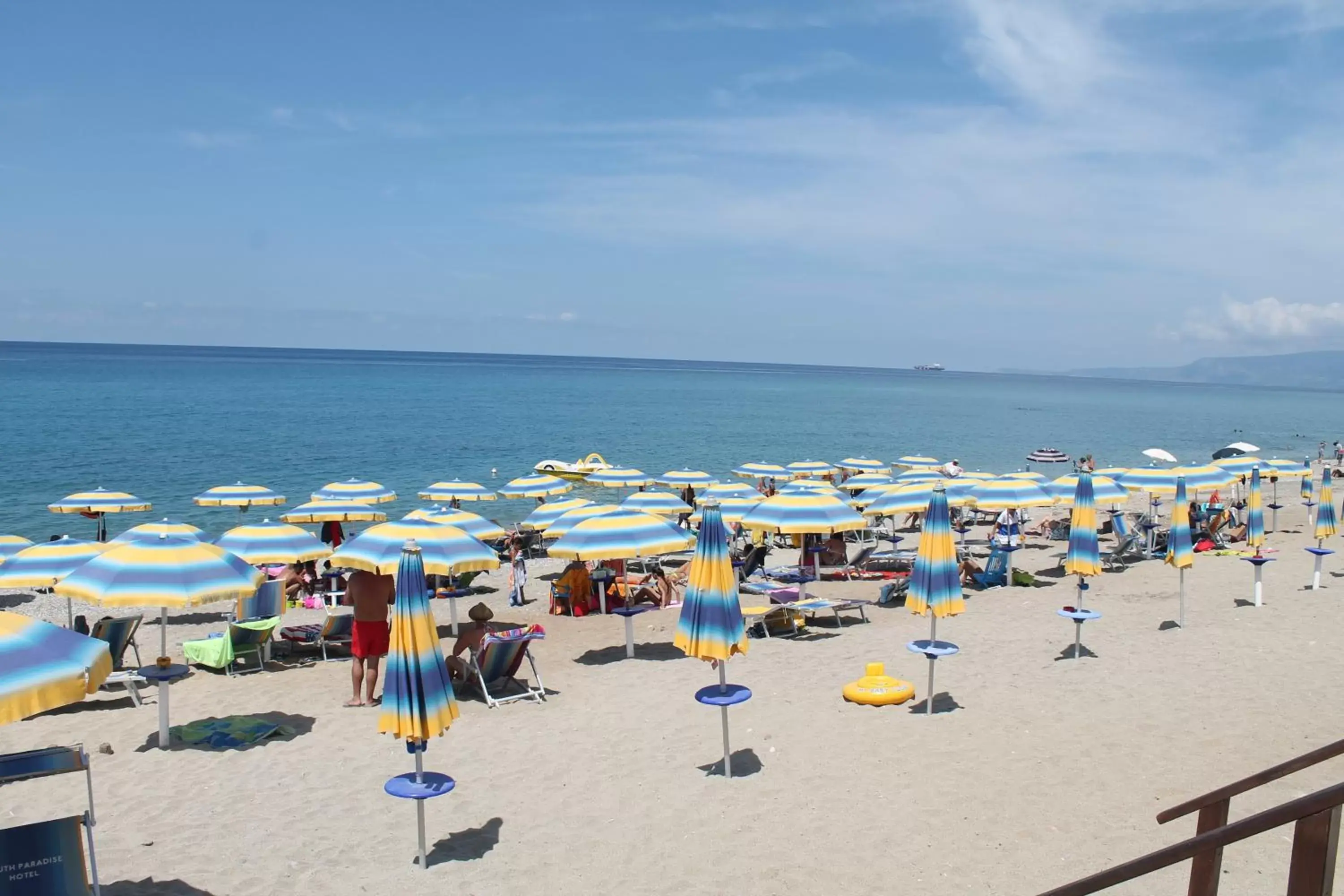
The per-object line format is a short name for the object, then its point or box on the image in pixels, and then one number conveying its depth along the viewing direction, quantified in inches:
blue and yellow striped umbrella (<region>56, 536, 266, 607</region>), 328.2
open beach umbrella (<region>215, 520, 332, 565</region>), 496.1
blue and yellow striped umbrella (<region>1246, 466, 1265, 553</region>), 614.9
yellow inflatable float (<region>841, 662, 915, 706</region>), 373.7
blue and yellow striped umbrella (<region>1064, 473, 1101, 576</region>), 478.9
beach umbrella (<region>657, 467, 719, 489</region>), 1021.2
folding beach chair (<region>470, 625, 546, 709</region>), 396.8
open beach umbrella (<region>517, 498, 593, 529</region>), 658.8
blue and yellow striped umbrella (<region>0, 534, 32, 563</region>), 575.2
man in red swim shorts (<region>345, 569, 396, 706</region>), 386.1
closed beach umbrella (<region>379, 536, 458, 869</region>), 247.6
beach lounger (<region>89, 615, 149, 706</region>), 439.2
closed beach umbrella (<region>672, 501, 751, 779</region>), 306.0
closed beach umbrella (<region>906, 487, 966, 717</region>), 374.3
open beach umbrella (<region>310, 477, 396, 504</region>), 794.8
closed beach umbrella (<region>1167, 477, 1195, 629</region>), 485.1
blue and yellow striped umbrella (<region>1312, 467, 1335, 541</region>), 616.4
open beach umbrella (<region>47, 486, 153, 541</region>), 791.1
